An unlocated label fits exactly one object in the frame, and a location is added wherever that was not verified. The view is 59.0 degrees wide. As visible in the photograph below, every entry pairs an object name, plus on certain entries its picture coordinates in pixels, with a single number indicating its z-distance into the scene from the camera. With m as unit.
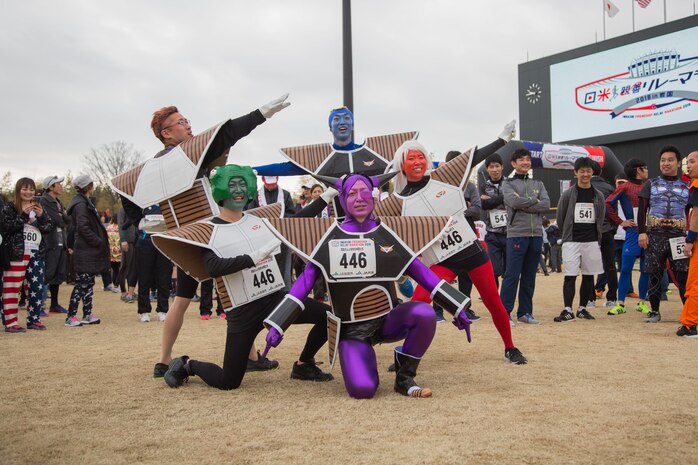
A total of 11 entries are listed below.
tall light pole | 7.16
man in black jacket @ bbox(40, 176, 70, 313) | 8.47
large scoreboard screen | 25.66
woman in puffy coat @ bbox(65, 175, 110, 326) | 7.72
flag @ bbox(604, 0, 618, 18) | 29.60
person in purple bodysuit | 3.77
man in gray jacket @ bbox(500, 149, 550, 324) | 6.98
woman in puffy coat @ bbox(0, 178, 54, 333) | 6.94
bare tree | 40.11
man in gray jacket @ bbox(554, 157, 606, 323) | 7.48
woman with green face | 4.08
